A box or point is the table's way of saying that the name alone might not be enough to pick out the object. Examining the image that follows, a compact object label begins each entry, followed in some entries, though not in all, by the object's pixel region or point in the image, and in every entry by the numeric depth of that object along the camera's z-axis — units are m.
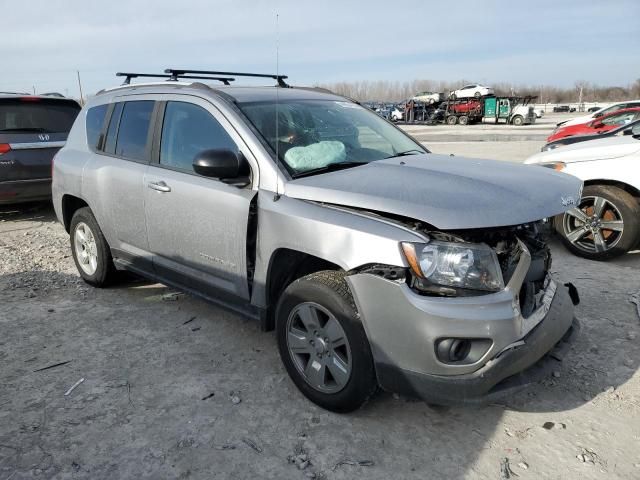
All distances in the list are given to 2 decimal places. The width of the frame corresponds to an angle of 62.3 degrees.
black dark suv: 7.04
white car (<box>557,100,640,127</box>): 16.63
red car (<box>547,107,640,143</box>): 15.16
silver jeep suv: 2.50
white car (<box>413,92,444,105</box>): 44.88
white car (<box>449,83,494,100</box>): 42.16
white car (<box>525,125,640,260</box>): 5.27
